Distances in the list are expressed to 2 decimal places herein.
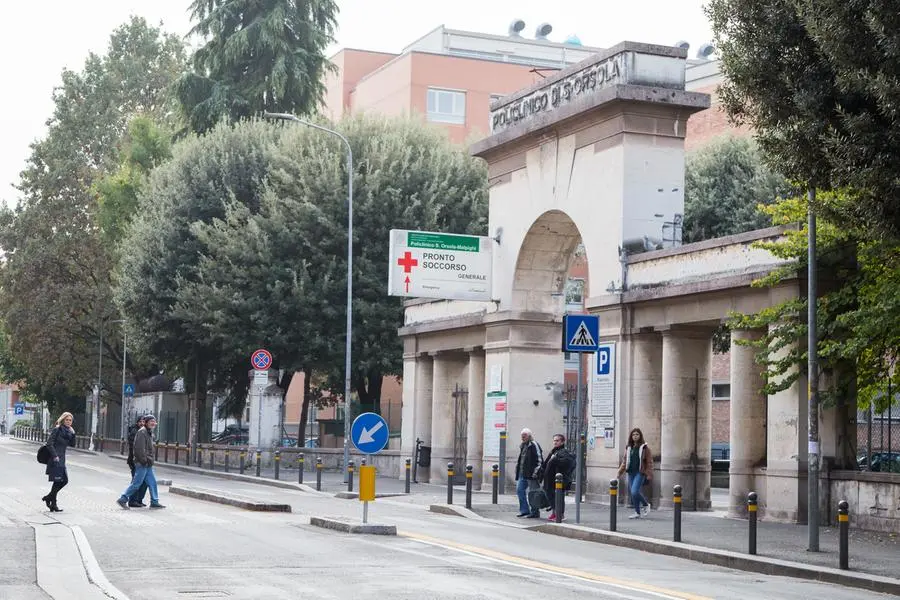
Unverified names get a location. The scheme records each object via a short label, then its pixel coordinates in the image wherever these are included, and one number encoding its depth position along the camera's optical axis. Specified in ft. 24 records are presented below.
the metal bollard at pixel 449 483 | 88.34
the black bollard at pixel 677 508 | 62.17
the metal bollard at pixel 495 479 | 88.38
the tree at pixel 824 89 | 49.57
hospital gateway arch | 82.43
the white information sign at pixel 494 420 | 109.19
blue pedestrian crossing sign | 73.61
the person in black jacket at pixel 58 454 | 77.82
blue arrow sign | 68.69
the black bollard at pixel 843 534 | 51.65
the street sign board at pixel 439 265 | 105.50
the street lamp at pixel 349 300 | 120.98
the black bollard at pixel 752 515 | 56.80
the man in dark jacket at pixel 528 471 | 80.48
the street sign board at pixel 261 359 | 131.03
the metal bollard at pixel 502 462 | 99.86
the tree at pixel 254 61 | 180.65
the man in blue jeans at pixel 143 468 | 81.20
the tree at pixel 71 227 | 220.23
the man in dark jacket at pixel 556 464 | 79.15
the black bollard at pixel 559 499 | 74.59
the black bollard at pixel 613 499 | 68.33
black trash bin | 125.08
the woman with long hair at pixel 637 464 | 79.92
